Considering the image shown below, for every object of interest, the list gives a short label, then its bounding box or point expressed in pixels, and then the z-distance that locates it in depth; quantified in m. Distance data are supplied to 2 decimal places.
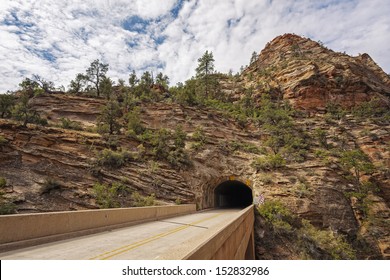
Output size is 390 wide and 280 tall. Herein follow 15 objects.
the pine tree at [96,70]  50.52
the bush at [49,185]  21.66
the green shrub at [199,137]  39.97
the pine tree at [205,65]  72.94
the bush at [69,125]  33.50
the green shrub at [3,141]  23.84
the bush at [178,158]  33.41
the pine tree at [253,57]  91.59
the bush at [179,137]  36.18
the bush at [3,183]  20.02
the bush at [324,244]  25.34
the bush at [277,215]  27.00
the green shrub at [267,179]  33.59
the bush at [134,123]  36.81
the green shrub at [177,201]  28.25
